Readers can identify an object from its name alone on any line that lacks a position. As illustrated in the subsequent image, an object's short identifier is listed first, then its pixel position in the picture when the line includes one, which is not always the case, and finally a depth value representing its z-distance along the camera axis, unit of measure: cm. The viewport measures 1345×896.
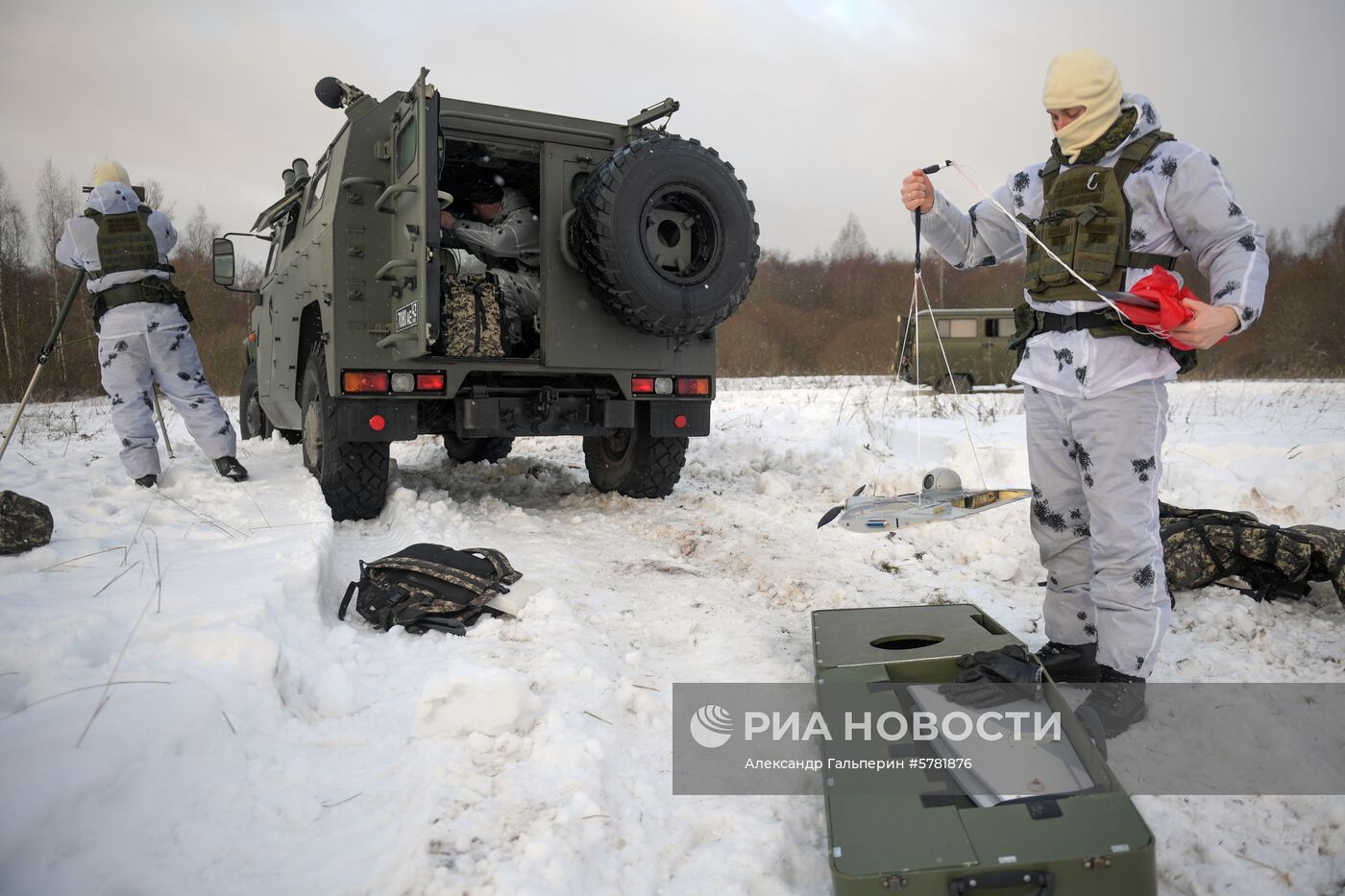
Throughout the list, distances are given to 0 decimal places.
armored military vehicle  454
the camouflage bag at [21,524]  327
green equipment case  155
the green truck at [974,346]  1832
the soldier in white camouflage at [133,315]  501
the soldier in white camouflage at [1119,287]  240
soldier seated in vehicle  541
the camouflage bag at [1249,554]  324
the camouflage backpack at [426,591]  306
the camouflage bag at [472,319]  482
